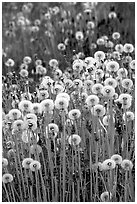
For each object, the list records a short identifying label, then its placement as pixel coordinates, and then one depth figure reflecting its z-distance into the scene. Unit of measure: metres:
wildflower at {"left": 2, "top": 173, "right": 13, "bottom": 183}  3.49
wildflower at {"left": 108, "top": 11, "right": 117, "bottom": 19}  7.92
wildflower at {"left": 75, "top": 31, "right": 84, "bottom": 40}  7.29
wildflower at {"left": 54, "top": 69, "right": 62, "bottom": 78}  5.00
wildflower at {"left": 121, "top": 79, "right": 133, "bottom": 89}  4.06
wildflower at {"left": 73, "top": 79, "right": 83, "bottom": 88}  4.19
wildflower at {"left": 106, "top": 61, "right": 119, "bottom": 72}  4.34
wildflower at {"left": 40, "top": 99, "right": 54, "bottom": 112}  3.59
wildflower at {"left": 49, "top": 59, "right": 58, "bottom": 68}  5.83
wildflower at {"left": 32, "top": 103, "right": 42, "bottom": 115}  3.71
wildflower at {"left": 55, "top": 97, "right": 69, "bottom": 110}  3.50
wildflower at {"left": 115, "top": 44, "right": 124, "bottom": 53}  5.76
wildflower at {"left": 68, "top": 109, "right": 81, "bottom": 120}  3.60
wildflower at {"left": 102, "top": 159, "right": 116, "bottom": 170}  3.28
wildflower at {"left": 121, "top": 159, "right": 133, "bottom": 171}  3.36
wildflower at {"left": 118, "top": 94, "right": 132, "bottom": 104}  3.65
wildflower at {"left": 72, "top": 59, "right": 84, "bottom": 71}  4.60
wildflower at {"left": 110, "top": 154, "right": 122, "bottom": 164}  3.43
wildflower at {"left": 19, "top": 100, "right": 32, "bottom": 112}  3.70
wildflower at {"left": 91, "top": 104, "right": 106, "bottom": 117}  3.62
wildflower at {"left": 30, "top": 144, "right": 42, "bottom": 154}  3.48
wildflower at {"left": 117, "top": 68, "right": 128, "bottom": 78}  4.35
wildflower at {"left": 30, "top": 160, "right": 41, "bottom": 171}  3.37
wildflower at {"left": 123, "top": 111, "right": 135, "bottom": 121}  3.76
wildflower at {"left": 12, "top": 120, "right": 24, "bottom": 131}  3.56
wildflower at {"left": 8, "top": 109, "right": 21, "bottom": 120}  3.63
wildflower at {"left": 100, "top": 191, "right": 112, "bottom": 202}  3.40
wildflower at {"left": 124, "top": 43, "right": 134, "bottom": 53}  5.35
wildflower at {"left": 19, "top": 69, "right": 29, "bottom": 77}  5.79
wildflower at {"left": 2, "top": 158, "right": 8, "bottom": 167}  3.50
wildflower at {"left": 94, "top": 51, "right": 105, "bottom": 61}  4.89
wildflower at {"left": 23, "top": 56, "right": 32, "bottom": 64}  6.87
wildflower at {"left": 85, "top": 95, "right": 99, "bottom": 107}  3.63
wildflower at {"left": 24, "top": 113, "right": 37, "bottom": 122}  3.53
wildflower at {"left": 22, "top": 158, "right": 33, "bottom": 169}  3.45
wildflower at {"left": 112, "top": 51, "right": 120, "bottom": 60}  5.61
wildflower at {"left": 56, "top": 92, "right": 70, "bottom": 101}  3.61
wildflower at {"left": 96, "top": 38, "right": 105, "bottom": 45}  6.70
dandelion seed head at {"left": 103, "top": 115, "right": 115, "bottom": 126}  3.82
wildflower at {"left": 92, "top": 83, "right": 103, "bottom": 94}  3.82
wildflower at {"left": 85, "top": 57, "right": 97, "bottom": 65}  4.65
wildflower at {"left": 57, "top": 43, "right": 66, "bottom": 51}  7.04
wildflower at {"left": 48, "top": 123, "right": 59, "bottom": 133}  3.64
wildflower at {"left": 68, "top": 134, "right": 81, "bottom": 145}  3.53
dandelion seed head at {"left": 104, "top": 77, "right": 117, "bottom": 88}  3.89
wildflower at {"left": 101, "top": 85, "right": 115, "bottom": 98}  3.64
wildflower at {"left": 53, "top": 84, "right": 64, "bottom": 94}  4.16
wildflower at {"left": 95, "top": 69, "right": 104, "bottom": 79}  4.41
